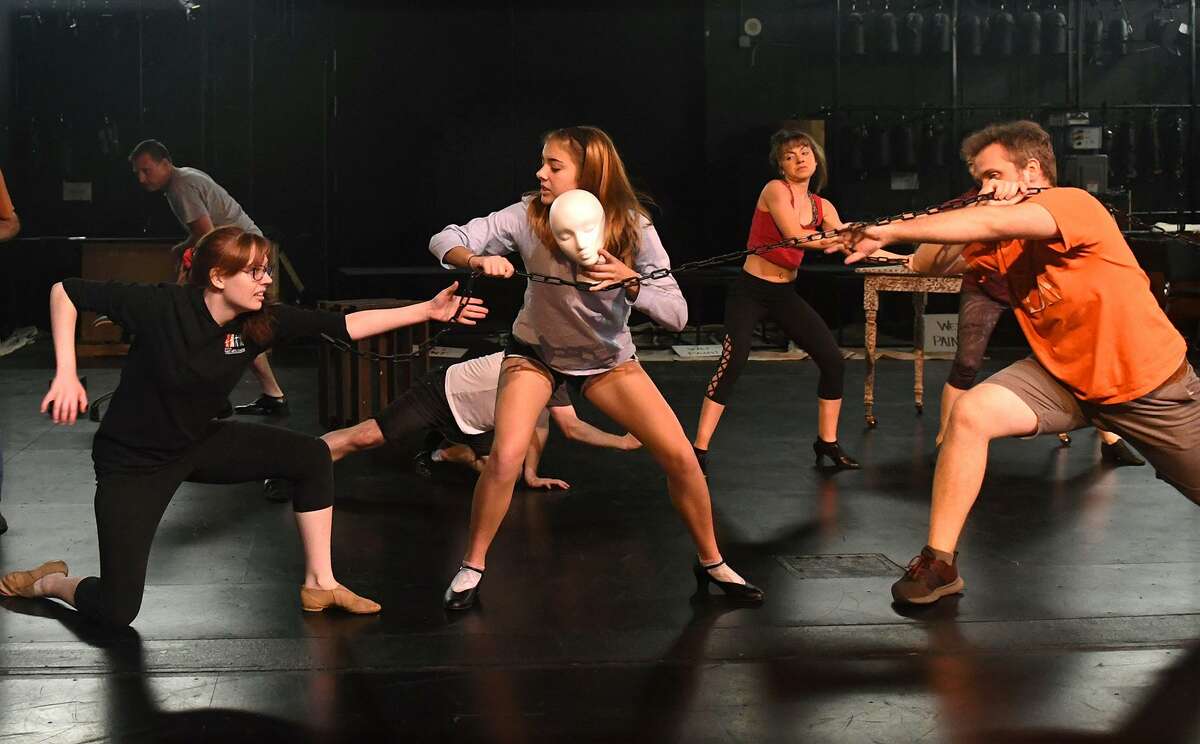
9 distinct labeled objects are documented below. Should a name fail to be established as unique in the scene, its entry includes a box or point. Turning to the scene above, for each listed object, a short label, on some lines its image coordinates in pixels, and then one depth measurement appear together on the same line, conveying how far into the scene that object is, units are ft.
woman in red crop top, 19.76
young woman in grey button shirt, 12.90
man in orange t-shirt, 12.27
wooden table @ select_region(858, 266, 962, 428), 24.58
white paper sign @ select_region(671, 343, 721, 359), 35.45
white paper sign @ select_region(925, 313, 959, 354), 31.32
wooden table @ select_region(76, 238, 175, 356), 37.68
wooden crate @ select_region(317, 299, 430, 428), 24.14
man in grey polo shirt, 26.76
